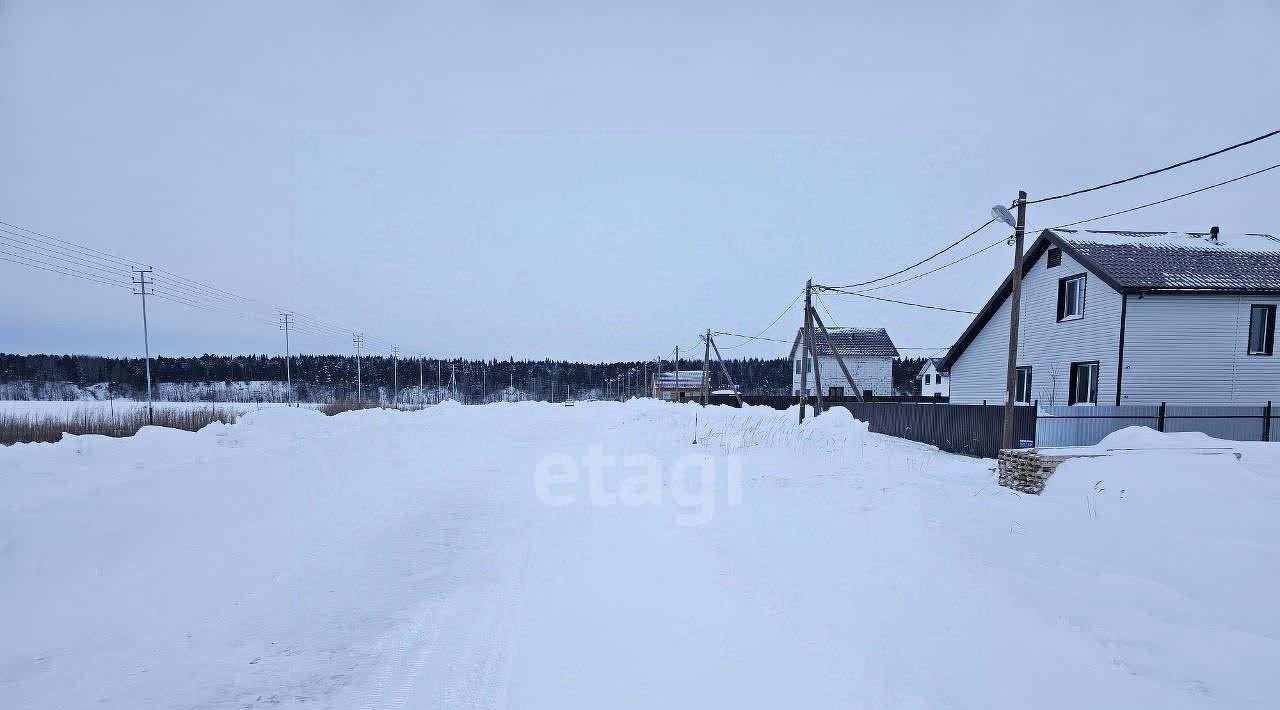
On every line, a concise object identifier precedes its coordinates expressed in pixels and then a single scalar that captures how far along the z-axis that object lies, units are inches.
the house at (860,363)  1905.8
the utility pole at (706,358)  1675.7
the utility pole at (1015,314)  463.2
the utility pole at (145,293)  1314.0
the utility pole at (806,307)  904.3
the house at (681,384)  3224.2
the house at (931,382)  2283.5
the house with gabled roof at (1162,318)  673.6
